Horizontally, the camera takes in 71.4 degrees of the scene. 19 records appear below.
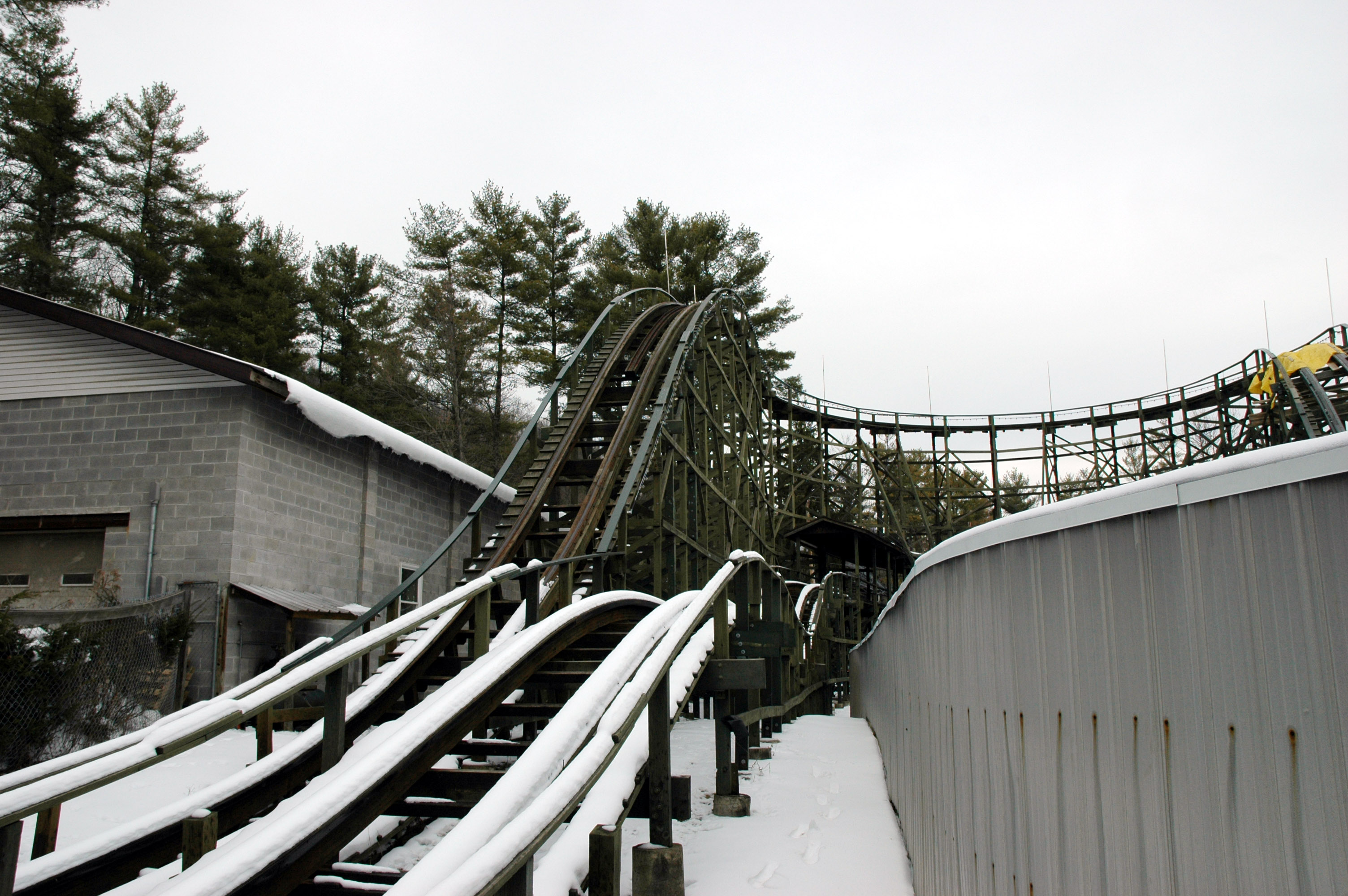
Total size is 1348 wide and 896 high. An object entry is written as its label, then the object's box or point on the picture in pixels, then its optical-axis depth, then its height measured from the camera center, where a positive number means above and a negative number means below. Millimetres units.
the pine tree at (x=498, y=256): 32781 +13163
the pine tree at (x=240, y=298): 26875 +10080
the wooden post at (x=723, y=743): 5598 -630
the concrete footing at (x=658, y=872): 3777 -937
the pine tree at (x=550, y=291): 31906 +11859
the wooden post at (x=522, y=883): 2408 -624
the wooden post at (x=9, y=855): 2895 -657
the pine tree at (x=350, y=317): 31688 +10915
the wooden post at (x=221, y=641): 10422 -26
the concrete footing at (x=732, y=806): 5477 -979
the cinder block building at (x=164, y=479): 10898 +1919
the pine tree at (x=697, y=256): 34312 +13837
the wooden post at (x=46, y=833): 3766 -768
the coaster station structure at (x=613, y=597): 3648 +353
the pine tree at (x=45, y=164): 24734 +13037
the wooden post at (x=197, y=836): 3486 -724
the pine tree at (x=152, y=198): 27622 +13648
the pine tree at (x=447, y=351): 30484 +9386
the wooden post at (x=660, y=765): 3906 -539
